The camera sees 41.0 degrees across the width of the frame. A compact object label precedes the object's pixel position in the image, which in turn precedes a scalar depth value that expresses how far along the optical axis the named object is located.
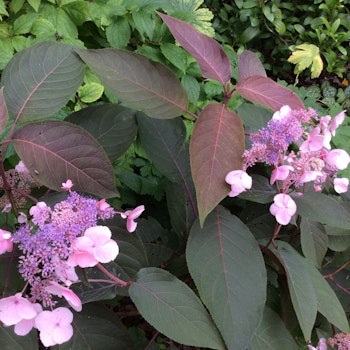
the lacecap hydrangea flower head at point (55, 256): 0.67
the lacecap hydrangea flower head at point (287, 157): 0.84
